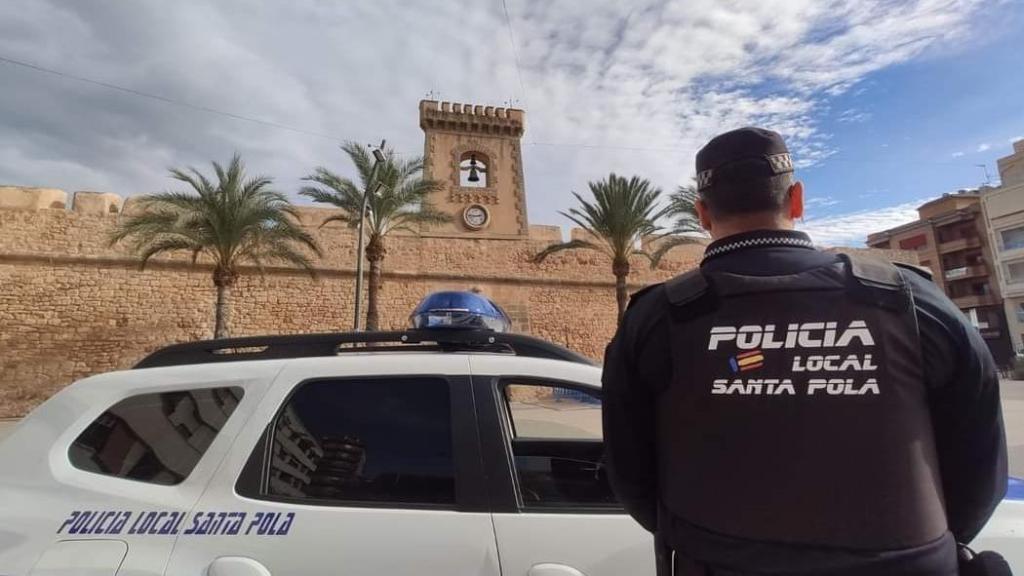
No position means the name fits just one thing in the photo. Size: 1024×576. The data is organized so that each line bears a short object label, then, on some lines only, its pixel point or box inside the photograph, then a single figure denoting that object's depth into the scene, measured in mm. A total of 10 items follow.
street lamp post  12844
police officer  928
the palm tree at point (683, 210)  15098
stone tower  24625
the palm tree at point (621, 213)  15961
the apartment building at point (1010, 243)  34312
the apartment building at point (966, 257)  36375
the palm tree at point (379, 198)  14195
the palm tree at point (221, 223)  13453
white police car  1555
